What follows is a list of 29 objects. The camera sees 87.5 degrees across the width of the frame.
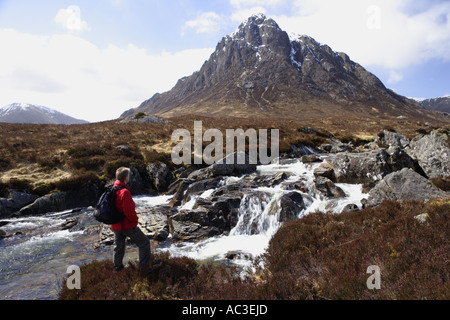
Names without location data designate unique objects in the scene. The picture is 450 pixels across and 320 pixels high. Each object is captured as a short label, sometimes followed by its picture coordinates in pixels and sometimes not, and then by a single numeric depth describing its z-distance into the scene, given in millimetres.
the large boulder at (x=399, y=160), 15447
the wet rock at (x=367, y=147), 28338
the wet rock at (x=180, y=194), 15797
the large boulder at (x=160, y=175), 19688
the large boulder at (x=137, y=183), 18883
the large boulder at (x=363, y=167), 15008
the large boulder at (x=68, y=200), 15062
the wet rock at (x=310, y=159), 20938
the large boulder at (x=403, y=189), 10060
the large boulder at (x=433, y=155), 13833
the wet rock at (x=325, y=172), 16200
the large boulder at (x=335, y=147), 28125
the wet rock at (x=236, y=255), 8609
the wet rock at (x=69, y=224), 12688
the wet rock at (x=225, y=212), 11680
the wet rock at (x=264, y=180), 15883
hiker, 5406
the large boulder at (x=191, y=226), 10828
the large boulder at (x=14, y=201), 14320
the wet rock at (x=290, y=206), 11109
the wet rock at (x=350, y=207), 10322
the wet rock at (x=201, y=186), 15945
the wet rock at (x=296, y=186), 14056
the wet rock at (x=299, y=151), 26011
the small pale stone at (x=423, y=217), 5994
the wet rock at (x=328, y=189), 13266
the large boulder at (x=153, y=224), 10812
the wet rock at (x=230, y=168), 18422
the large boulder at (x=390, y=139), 28380
